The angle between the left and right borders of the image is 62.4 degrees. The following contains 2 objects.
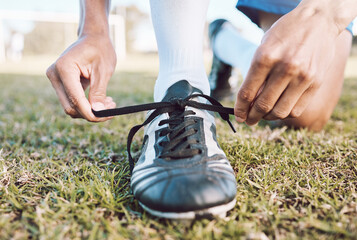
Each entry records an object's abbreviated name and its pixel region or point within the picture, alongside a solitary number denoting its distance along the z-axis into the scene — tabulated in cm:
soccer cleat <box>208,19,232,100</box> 83
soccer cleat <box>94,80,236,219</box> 28
